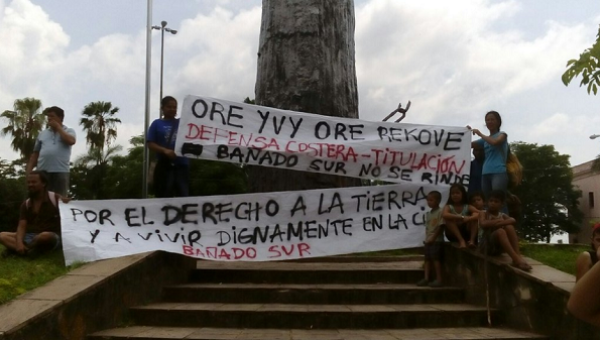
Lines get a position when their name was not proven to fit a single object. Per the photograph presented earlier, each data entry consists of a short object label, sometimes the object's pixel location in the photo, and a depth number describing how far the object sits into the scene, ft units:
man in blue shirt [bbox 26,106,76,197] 22.11
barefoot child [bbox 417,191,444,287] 20.62
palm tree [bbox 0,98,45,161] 120.06
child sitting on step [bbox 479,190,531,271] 18.63
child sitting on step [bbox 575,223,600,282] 14.80
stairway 16.72
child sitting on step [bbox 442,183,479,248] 20.29
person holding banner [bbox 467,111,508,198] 21.26
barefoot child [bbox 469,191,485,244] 20.96
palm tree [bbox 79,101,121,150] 134.41
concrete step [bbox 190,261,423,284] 21.09
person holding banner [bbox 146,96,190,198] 22.13
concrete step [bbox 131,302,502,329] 17.49
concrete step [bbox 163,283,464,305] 19.43
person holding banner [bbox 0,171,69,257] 19.67
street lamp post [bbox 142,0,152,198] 77.05
